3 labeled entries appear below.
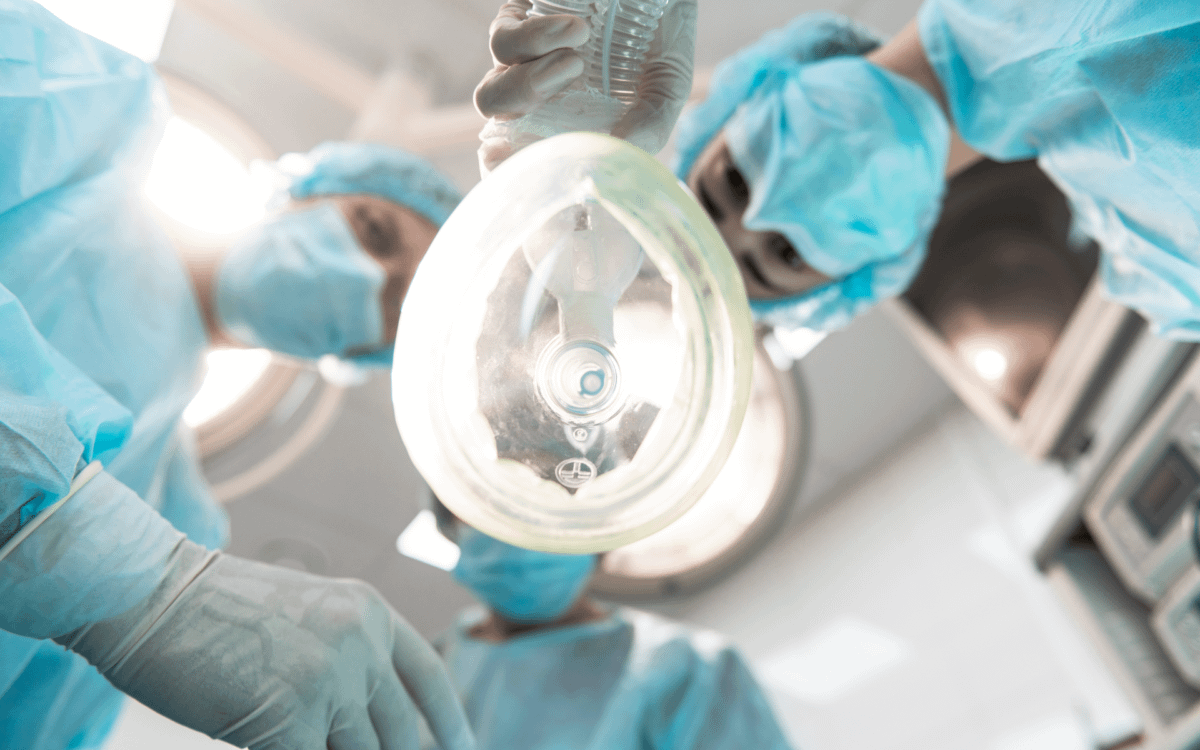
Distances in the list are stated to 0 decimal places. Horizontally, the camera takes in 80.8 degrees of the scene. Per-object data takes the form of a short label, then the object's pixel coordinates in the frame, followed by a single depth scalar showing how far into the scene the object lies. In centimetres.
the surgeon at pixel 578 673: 136
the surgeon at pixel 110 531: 54
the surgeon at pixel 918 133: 67
